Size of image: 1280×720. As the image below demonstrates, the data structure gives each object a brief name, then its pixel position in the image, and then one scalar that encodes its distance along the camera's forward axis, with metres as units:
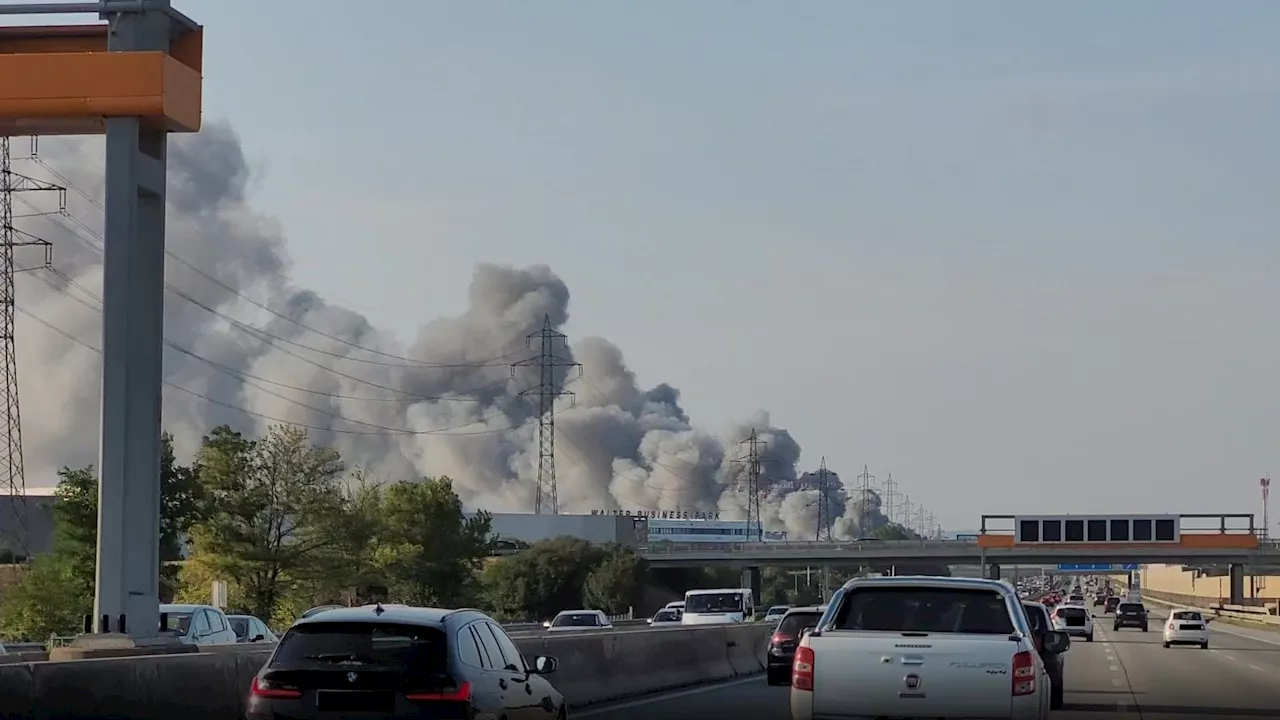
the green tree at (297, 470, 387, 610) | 84.19
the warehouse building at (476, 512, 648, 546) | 180.00
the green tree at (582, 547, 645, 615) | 121.06
